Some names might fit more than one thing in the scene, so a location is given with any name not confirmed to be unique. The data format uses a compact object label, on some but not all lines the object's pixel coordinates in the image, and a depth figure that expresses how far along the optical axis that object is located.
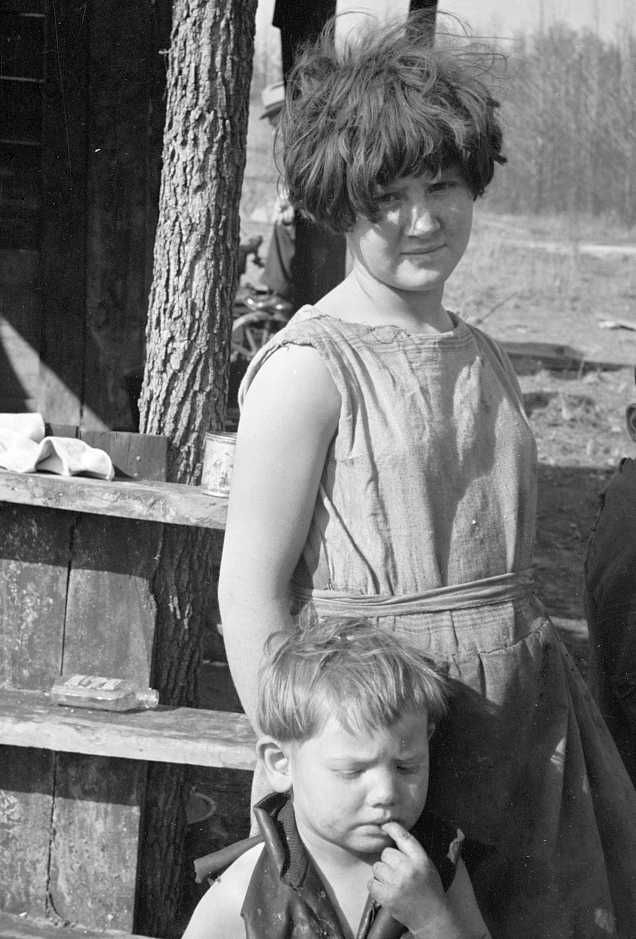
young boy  1.76
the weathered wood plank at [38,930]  2.88
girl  1.78
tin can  2.74
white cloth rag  2.81
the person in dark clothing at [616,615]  2.90
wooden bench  2.89
